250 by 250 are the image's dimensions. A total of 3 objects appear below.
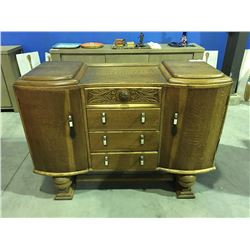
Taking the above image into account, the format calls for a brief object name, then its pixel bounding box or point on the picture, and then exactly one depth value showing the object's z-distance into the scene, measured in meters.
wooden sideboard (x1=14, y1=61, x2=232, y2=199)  1.17
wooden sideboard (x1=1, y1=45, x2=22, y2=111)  2.59
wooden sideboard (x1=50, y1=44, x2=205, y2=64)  2.46
